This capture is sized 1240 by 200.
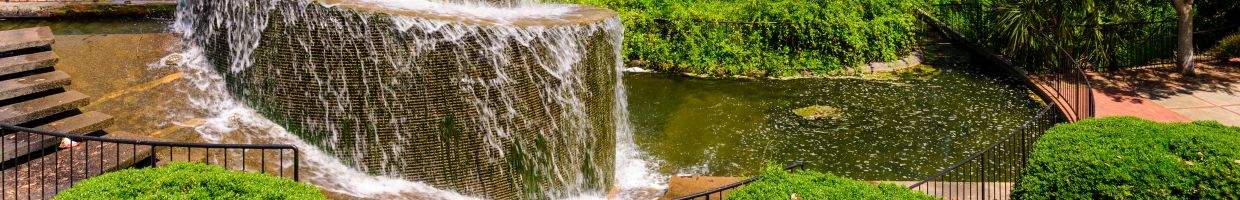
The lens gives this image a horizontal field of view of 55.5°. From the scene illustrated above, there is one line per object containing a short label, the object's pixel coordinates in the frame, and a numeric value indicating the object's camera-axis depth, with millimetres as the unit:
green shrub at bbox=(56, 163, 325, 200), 7953
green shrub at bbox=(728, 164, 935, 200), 8586
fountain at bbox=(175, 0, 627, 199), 10992
